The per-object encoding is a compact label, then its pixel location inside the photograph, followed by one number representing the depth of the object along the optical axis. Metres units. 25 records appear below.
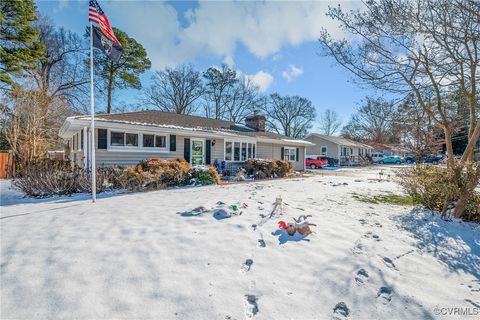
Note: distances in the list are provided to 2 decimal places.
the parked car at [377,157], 42.89
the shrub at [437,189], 5.50
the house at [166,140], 10.18
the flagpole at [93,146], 6.23
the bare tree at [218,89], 35.75
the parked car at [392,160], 41.26
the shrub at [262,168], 13.63
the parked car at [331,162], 30.71
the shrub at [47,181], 7.21
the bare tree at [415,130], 7.60
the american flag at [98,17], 6.24
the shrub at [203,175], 10.02
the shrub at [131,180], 8.05
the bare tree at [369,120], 7.68
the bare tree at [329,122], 54.34
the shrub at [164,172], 8.73
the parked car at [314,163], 26.48
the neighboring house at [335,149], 32.88
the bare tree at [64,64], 20.53
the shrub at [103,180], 7.62
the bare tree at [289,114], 46.47
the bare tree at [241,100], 37.75
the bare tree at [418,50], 5.14
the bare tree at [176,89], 32.75
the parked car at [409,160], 41.66
